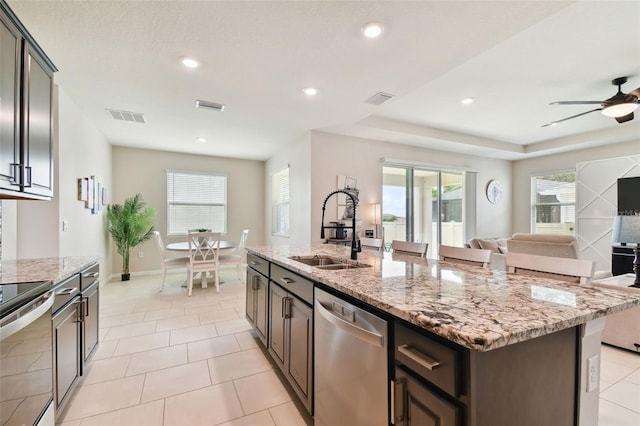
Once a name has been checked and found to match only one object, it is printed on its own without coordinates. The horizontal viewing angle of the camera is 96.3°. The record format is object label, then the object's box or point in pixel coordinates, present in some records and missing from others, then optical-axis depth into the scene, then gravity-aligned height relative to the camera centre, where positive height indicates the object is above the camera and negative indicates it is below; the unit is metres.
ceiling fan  3.00 +1.19
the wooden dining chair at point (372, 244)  2.97 -0.33
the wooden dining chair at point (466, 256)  1.87 -0.29
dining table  4.61 -0.57
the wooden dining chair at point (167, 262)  4.52 -0.80
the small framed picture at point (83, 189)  3.67 +0.30
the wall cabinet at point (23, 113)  1.58 +0.61
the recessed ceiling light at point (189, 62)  2.50 +1.33
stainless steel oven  1.13 -0.64
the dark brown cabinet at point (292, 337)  1.64 -0.81
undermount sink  2.02 -0.38
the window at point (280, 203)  5.79 +0.22
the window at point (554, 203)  6.18 +0.25
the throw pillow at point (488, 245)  4.47 -0.49
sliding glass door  5.65 +0.17
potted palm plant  5.09 -0.24
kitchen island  0.78 -0.38
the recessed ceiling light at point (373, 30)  2.03 +1.34
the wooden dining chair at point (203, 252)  4.39 -0.62
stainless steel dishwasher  1.09 -0.66
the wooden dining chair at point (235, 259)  4.82 -0.80
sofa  3.04 -0.36
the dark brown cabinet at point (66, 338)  1.59 -0.77
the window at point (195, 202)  6.10 +0.24
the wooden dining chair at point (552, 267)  1.39 -0.28
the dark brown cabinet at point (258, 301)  2.41 -0.81
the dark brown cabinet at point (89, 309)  1.99 -0.72
